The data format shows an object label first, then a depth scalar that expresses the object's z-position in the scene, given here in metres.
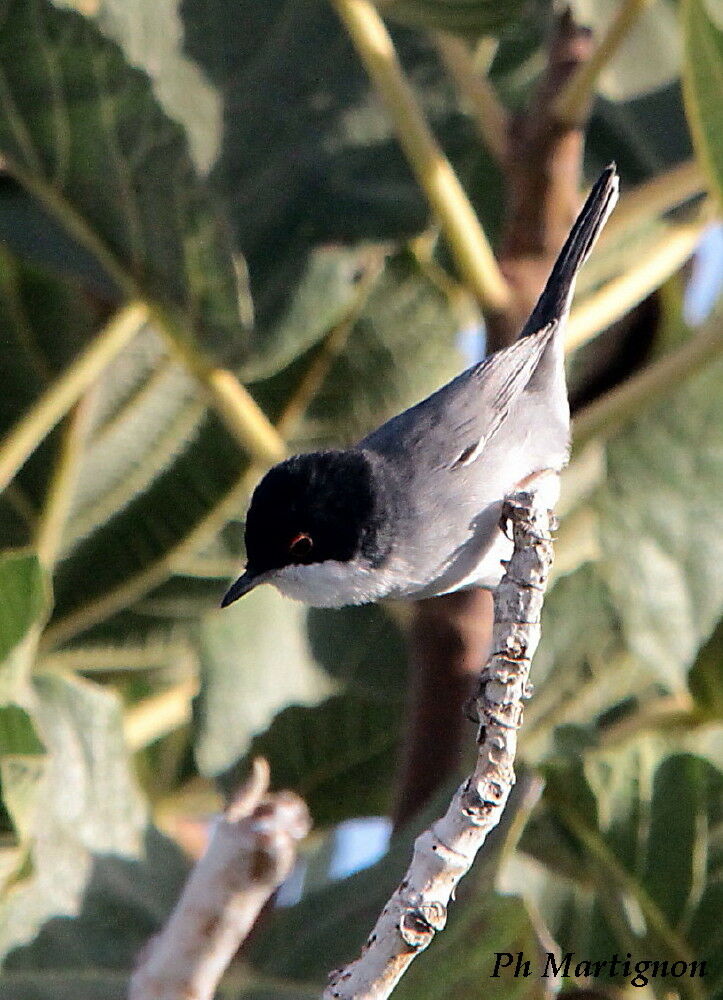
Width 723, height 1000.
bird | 3.23
